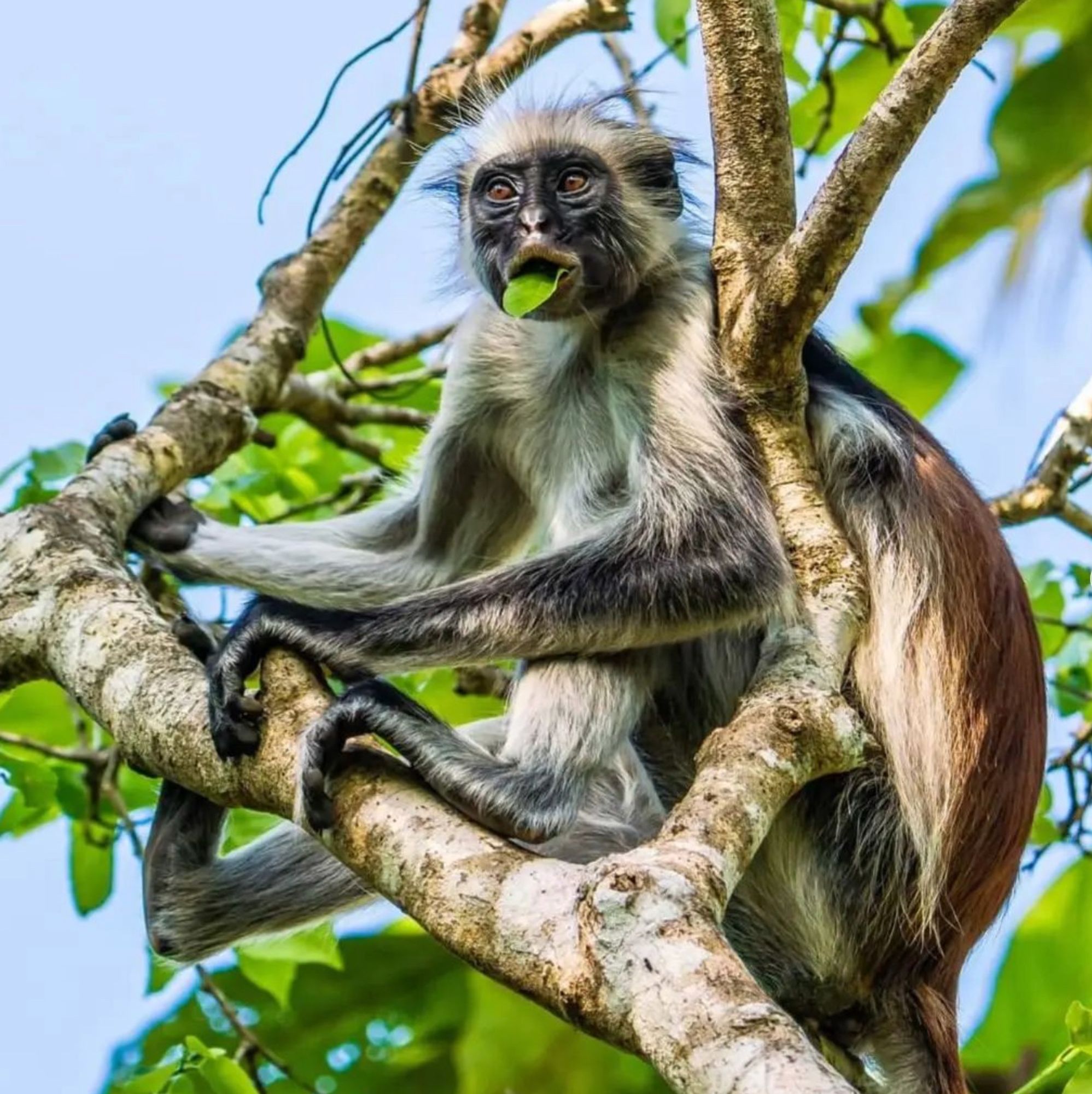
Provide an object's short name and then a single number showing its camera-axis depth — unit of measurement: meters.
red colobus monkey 8.47
